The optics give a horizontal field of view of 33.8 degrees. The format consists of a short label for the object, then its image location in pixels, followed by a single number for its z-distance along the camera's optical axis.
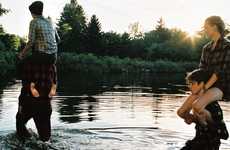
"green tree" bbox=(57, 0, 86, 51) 57.67
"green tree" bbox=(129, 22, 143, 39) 108.69
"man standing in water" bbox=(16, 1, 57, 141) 6.25
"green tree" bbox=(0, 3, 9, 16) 36.64
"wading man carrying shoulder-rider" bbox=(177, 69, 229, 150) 4.97
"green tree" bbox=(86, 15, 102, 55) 57.77
